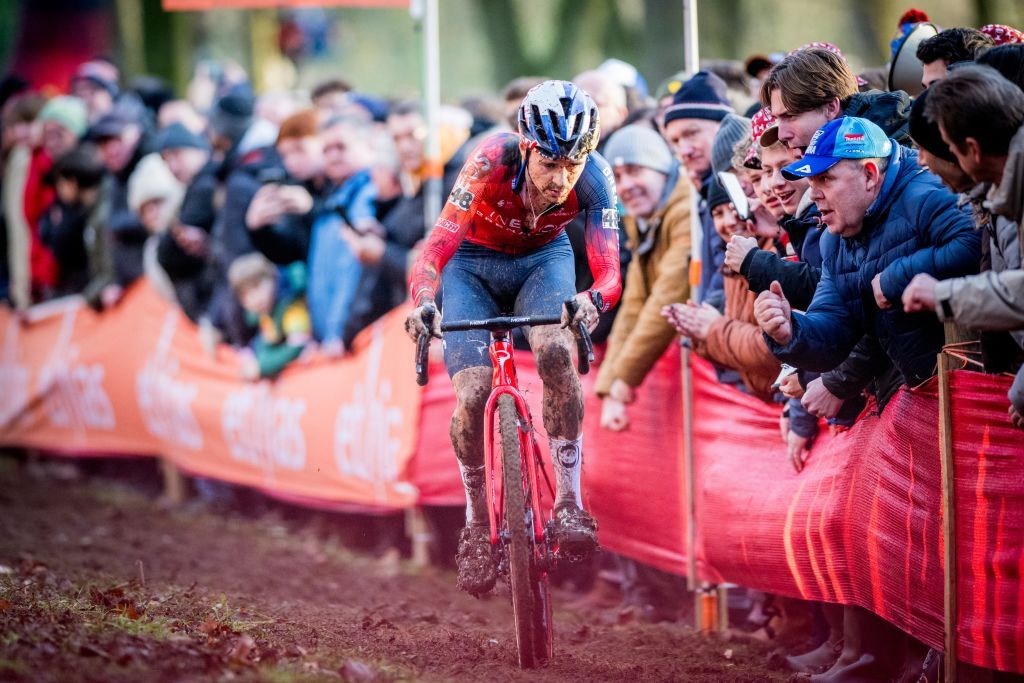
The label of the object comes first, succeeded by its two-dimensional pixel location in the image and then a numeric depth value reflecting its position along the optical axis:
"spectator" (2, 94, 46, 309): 34.94
